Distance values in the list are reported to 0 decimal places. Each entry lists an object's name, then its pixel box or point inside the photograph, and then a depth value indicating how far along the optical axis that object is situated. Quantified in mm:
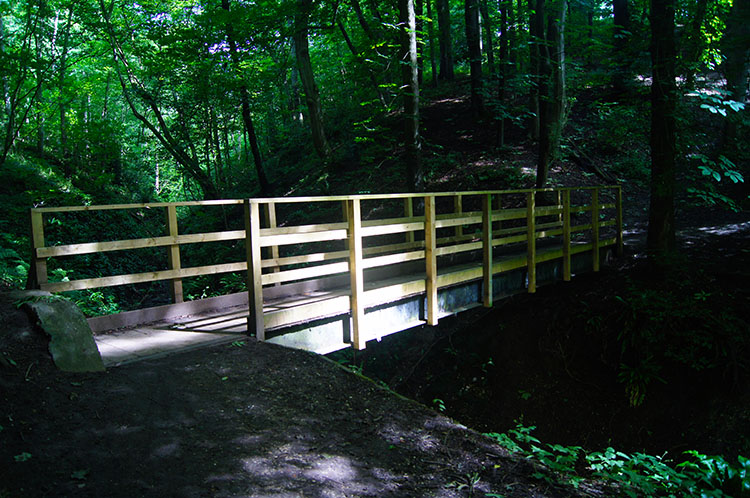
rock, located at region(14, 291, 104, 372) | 3971
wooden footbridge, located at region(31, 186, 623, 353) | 5336
